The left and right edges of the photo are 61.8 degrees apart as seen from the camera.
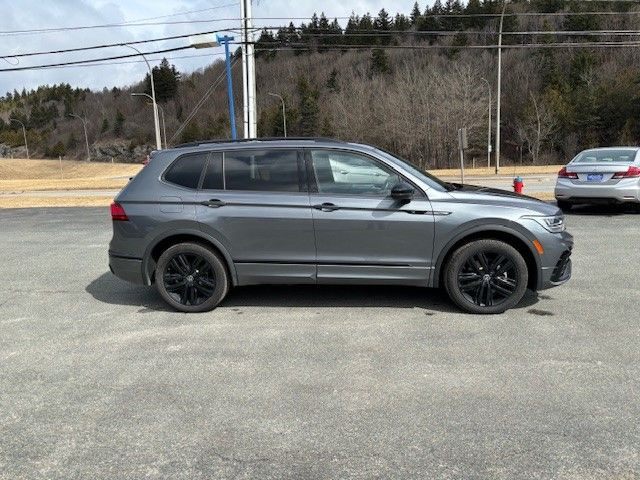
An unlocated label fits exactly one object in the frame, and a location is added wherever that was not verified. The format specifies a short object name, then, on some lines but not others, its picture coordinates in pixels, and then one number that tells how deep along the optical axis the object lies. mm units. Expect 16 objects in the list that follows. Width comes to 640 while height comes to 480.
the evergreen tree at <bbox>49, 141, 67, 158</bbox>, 138000
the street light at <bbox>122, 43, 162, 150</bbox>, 33831
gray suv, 5102
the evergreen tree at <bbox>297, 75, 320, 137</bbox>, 91250
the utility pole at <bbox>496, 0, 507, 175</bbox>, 37250
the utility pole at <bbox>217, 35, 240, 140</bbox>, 19750
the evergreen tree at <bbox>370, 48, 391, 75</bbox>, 108312
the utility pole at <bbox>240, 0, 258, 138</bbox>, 19062
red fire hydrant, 12276
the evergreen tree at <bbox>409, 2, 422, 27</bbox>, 107362
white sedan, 11031
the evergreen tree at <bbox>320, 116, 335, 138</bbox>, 86000
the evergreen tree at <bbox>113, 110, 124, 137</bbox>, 141662
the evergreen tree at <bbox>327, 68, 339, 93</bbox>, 110500
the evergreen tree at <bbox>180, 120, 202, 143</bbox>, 111938
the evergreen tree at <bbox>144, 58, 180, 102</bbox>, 140750
